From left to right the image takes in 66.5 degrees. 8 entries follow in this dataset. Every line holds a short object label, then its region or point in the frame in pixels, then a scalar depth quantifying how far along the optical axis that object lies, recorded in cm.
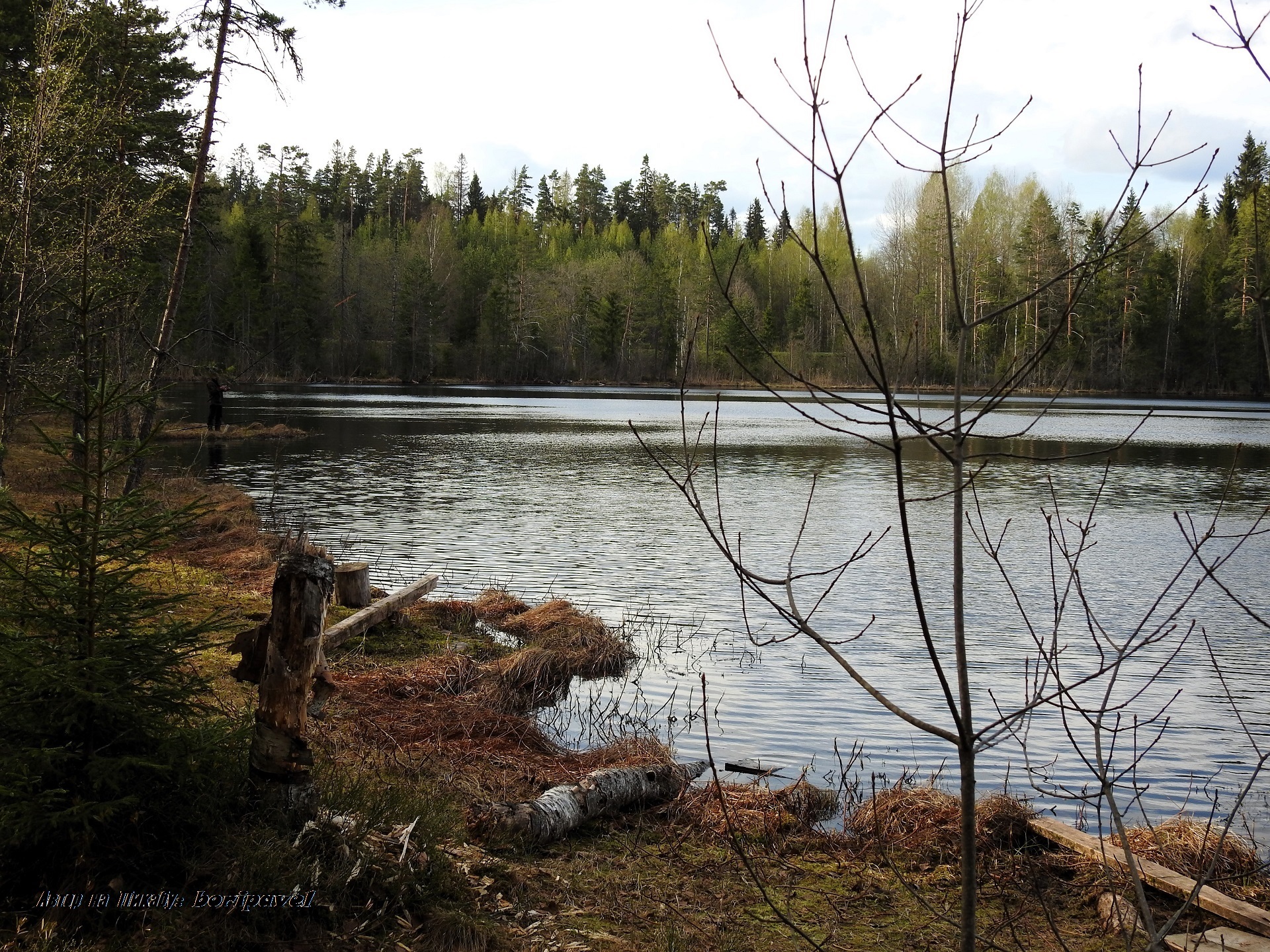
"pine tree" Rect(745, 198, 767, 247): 12188
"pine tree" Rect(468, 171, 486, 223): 12481
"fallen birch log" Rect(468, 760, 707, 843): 514
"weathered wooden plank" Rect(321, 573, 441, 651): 858
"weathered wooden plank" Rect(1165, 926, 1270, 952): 421
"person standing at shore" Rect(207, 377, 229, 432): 3116
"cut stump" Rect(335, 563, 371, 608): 1015
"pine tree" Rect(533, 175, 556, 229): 11581
